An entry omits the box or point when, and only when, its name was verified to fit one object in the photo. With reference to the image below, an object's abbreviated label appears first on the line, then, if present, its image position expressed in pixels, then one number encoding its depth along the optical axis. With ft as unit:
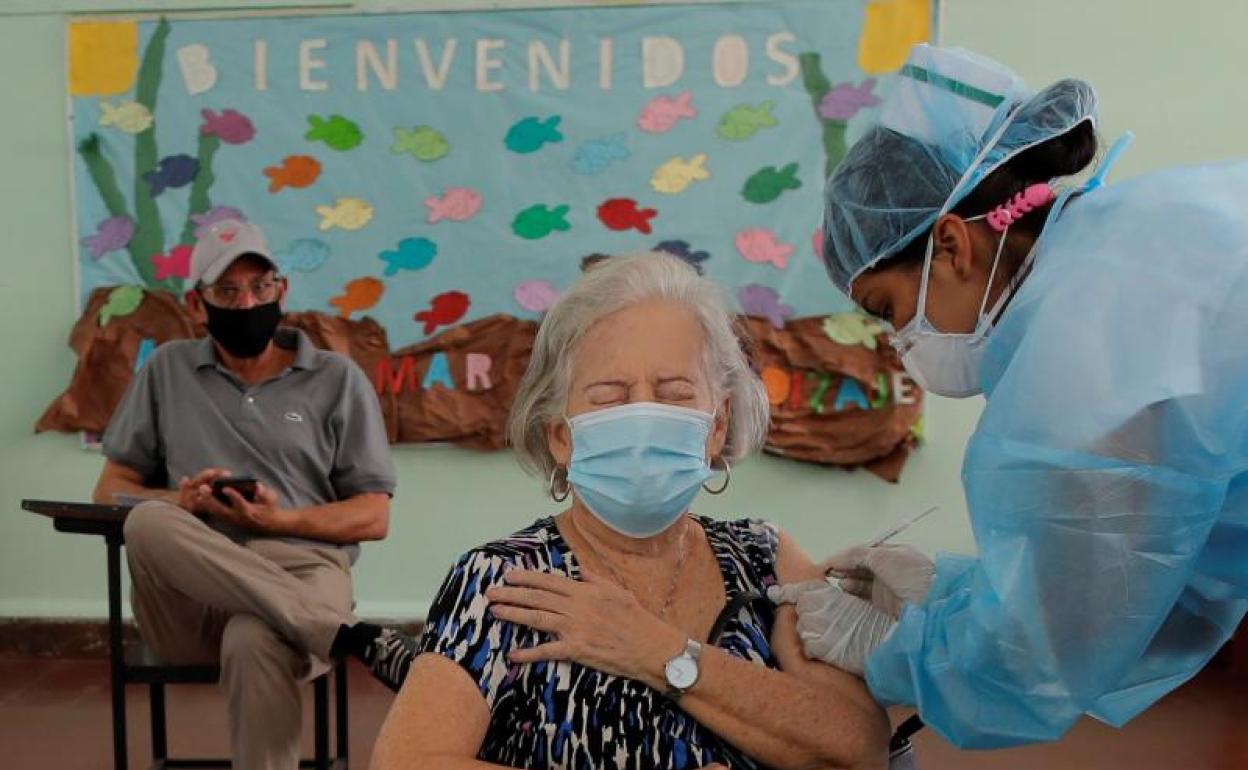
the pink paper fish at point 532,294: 12.70
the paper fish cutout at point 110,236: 13.01
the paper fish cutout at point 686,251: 12.62
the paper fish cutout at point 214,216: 12.89
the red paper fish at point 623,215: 12.64
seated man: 8.79
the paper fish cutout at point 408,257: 12.78
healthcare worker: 3.86
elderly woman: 4.38
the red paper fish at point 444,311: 12.78
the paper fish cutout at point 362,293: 12.83
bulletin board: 12.45
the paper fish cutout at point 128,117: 12.92
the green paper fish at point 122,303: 12.94
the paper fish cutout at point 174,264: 12.94
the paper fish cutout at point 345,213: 12.82
